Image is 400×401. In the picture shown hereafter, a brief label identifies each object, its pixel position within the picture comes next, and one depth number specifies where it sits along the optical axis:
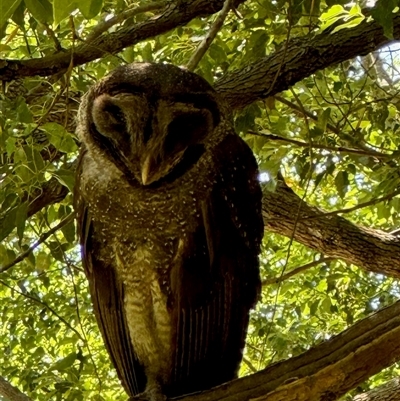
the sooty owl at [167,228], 4.23
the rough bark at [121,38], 5.11
